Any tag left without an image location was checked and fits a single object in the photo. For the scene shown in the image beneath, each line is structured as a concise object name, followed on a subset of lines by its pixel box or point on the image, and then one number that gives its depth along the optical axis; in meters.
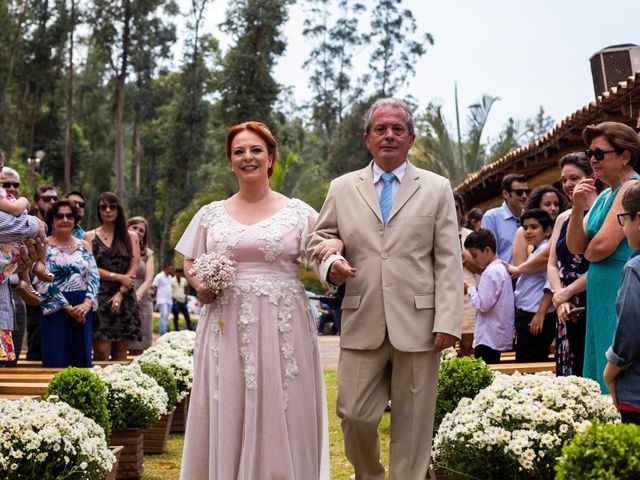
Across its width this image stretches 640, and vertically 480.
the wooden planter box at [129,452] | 6.18
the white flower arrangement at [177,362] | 7.79
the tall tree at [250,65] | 40.09
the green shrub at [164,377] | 7.29
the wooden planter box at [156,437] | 7.25
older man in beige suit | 4.52
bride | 5.01
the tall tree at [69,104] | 42.94
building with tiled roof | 9.06
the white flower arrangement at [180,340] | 8.88
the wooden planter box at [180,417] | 8.41
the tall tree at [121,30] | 41.72
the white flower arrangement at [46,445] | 4.30
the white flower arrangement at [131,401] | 6.25
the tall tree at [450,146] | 30.86
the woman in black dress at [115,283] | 9.09
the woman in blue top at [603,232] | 4.75
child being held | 5.45
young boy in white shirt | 7.21
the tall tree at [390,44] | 46.34
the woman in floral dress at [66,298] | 7.92
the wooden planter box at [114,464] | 5.18
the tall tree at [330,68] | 47.97
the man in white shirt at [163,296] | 26.07
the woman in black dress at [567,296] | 5.66
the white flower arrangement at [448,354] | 6.91
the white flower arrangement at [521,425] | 4.22
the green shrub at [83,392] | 5.53
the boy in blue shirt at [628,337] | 3.45
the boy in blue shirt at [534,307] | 7.15
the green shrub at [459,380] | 5.89
